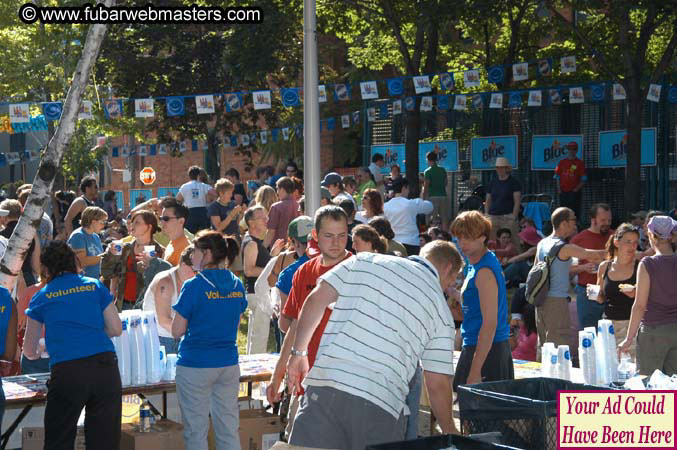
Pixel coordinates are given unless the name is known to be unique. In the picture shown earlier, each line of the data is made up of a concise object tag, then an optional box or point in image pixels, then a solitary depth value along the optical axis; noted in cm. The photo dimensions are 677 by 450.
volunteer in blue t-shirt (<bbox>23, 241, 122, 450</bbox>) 685
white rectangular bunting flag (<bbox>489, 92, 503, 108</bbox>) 2342
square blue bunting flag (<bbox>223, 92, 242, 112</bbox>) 2665
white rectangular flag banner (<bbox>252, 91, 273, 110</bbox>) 2541
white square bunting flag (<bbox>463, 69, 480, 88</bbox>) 2395
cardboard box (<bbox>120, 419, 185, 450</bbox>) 763
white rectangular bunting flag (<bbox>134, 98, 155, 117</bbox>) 2468
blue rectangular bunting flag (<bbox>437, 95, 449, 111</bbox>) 2498
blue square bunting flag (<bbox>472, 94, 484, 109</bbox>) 2417
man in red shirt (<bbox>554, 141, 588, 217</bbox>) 2139
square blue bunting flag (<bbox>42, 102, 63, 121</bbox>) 2273
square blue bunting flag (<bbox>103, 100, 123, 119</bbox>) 2458
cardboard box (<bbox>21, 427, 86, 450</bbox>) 770
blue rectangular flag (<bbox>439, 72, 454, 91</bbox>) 2359
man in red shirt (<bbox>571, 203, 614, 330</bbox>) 1057
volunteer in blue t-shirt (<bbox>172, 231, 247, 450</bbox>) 725
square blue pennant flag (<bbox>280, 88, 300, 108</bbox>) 2494
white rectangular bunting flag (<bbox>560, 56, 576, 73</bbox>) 2211
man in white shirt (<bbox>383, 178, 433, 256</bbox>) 1459
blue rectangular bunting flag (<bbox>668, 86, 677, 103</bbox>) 2145
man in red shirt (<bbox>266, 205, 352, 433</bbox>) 626
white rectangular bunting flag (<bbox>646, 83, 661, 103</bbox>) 2078
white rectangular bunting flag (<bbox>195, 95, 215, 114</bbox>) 2558
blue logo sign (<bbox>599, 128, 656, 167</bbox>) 2184
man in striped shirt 503
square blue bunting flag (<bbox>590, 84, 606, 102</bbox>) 2231
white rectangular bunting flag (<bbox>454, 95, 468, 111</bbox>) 2380
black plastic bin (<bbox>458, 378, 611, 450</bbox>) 496
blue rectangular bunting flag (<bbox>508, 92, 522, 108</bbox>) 2344
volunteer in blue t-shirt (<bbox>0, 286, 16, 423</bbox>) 695
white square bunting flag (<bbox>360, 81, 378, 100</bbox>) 2462
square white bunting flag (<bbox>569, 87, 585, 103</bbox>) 2238
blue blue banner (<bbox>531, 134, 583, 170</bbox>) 2267
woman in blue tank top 702
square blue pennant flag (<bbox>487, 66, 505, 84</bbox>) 2469
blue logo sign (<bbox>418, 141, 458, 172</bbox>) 2441
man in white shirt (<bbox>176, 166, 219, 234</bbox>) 1841
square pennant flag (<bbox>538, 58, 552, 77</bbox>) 2366
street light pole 1143
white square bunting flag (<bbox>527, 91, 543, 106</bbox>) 2275
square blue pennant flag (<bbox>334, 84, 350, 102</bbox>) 2540
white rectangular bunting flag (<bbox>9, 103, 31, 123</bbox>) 2338
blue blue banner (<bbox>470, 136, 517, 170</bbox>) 2347
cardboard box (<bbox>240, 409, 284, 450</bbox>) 832
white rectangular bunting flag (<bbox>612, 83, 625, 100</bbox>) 2191
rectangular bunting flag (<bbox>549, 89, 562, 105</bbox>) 2288
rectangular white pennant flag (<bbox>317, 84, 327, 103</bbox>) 2400
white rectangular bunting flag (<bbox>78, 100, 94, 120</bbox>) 2115
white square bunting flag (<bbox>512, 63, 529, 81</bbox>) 2347
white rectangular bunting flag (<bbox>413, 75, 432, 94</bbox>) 2325
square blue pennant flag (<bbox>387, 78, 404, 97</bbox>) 2441
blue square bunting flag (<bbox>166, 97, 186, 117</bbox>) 2583
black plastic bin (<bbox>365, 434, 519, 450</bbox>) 414
